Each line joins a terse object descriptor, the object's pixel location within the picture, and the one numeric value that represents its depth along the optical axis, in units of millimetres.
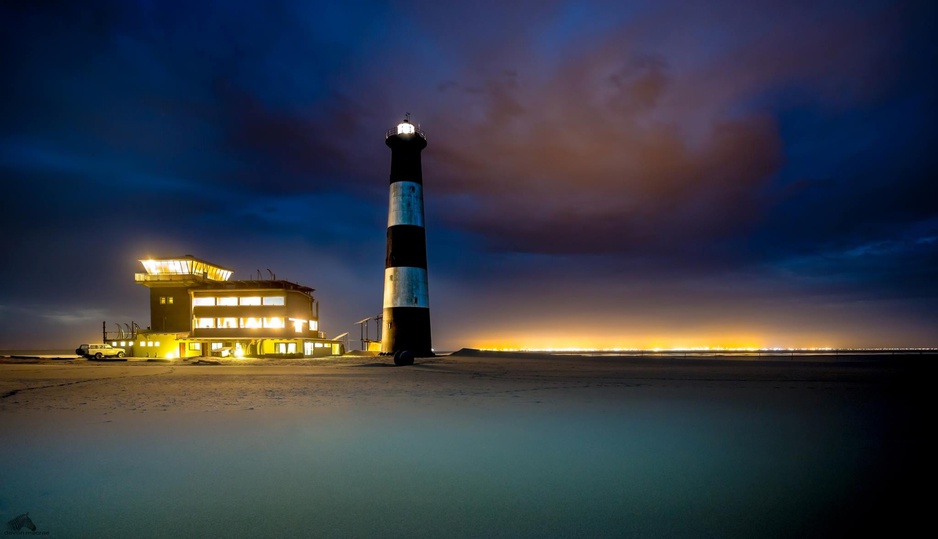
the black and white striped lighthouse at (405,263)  38219
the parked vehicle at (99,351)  47562
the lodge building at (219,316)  52969
